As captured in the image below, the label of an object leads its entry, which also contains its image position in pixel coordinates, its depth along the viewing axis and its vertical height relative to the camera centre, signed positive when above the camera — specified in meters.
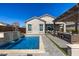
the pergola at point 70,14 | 2.89 +0.85
